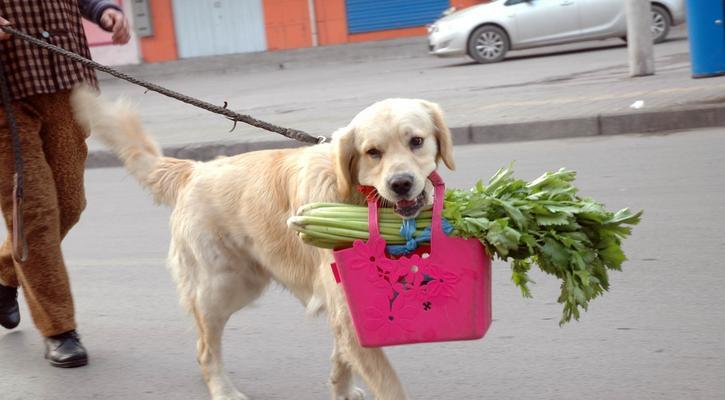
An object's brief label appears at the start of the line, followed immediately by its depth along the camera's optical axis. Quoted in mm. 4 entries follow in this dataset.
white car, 17875
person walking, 4512
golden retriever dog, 3316
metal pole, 12438
